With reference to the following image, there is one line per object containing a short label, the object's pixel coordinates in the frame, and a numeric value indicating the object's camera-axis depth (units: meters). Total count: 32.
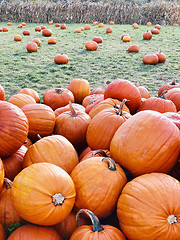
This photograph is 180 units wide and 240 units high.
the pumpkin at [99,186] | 1.61
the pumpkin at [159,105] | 2.68
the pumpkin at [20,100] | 3.15
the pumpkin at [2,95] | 3.53
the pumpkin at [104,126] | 2.19
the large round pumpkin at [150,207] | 1.36
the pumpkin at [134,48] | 9.72
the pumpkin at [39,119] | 2.49
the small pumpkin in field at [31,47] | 9.49
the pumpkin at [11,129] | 1.97
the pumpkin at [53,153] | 1.96
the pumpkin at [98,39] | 11.54
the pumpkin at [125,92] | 2.75
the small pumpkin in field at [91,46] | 9.99
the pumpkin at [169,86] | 3.90
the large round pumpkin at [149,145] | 1.70
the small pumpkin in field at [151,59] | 7.91
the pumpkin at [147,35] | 12.39
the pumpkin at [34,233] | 1.48
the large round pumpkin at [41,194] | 1.44
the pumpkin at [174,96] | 3.21
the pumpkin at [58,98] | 3.99
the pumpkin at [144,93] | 3.97
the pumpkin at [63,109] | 3.23
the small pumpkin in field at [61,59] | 7.99
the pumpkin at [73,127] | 2.58
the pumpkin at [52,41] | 11.33
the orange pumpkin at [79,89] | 4.75
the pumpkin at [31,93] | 3.95
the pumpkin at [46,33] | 13.07
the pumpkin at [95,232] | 1.41
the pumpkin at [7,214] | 1.71
